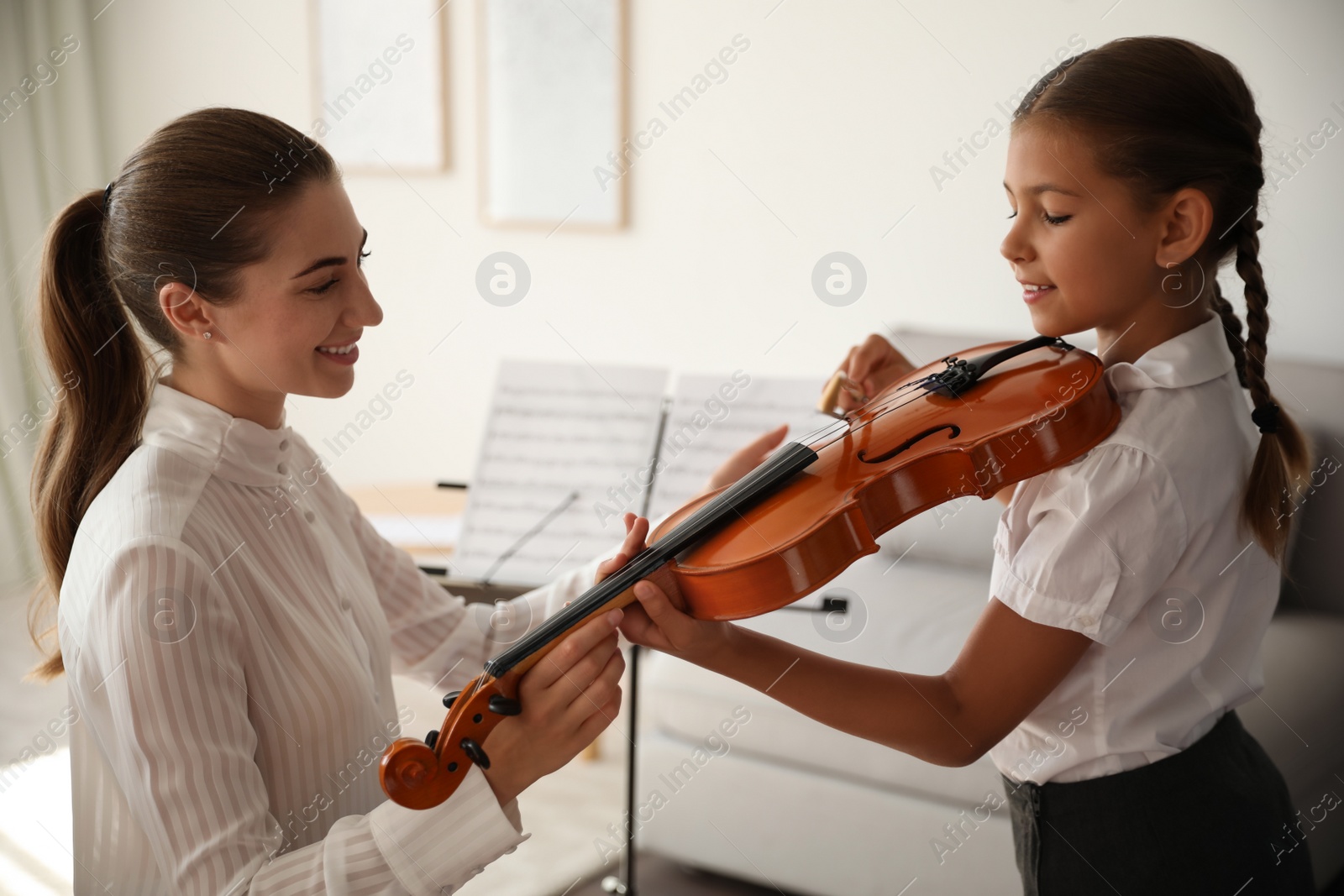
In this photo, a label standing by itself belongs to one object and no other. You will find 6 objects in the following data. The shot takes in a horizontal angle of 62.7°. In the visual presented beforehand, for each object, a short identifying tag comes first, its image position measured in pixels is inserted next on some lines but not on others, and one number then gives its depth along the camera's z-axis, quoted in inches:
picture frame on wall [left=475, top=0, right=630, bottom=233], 136.2
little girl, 40.2
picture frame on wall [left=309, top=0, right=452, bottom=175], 145.9
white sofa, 77.7
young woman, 39.3
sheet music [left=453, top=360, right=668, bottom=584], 84.7
